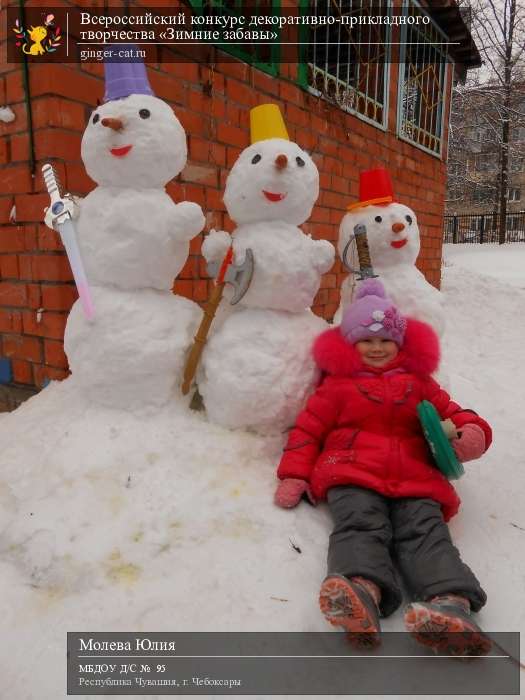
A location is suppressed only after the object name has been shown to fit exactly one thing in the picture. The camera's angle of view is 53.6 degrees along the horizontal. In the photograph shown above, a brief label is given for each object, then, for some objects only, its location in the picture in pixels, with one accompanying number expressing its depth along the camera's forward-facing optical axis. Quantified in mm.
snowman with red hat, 2385
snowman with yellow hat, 1993
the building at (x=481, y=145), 14984
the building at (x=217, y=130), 2336
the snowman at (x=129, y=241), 1929
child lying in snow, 1306
